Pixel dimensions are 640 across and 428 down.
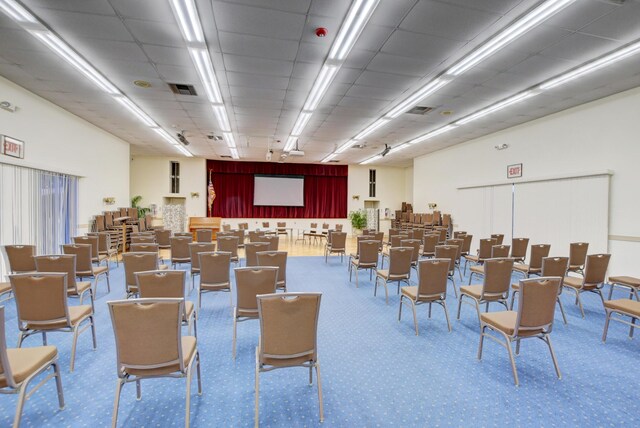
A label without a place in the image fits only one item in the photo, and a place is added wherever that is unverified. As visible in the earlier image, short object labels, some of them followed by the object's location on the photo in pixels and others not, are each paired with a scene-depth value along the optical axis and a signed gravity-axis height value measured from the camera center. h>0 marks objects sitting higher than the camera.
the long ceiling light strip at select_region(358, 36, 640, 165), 4.51 +2.50
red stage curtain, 15.40 +1.07
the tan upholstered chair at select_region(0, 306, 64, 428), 1.76 -1.08
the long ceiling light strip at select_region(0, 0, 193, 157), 3.62 +2.39
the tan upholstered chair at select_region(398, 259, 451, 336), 3.68 -0.92
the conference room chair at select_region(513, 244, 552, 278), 5.11 -0.88
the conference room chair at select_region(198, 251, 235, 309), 4.07 -0.90
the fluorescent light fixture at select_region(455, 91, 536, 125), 6.25 +2.52
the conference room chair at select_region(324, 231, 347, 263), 7.83 -0.87
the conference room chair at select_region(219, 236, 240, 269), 5.85 -0.70
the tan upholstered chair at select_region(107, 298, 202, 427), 1.89 -0.87
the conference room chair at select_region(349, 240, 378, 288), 5.79 -0.90
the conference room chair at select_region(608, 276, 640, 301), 4.39 -1.03
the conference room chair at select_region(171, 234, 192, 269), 5.77 -0.85
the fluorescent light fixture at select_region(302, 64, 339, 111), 5.10 +2.44
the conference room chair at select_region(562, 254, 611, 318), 4.10 -0.87
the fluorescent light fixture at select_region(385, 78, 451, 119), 5.63 +2.47
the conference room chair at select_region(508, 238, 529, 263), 6.39 -0.75
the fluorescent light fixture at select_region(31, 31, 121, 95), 4.19 +2.40
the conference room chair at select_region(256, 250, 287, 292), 4.19 -0.75
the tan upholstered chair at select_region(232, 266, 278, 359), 3.03 -0.82
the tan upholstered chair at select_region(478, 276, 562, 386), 2.66 -0.93
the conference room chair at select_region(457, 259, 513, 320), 3.67 -0.89
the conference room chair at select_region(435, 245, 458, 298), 5.04 -0.72
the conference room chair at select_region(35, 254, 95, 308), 3.69 -0.76
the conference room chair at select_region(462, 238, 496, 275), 6.23 -0.79
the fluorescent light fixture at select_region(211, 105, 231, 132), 7.19 +2.46
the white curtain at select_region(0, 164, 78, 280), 5.93 -0.07
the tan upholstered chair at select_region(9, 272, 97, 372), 2.64 -0.91
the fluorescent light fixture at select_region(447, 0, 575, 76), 3.42 +2.41
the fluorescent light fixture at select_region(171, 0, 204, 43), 3.38 +2.35
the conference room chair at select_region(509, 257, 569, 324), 4.12 -0.76
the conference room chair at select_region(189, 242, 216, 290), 5.09 -0.76
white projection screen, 15.77 +1.00
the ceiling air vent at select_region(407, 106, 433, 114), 7.17 +2.51
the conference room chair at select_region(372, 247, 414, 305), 4.72 -0.89
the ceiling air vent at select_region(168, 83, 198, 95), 5.92 +2.45
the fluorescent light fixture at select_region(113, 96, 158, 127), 6.73 +2.43
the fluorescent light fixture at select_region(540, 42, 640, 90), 4.43 +2.49
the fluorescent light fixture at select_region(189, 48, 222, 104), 4.51 +2.38
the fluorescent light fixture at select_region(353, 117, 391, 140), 8.14 +2.50
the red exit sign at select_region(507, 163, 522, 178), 8.52 +1.25
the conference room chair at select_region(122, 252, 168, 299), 3.98 -0.80
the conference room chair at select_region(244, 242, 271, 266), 5.19 -0.74
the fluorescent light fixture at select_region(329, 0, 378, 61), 3.39 +2.38
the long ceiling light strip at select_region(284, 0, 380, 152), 3.45 +2.39
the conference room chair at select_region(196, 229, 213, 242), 7.10 -0.69
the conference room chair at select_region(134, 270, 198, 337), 2.87 -0.76
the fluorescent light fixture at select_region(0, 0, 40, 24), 3.50 +2.38
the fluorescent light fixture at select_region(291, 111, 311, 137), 7.71 +2.48
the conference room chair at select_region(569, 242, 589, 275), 5.21 -0.76
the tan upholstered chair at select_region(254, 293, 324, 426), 2.09 -0.88
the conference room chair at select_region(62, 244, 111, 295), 4.59 -0.83
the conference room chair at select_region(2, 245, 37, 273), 4.37 -0.80
